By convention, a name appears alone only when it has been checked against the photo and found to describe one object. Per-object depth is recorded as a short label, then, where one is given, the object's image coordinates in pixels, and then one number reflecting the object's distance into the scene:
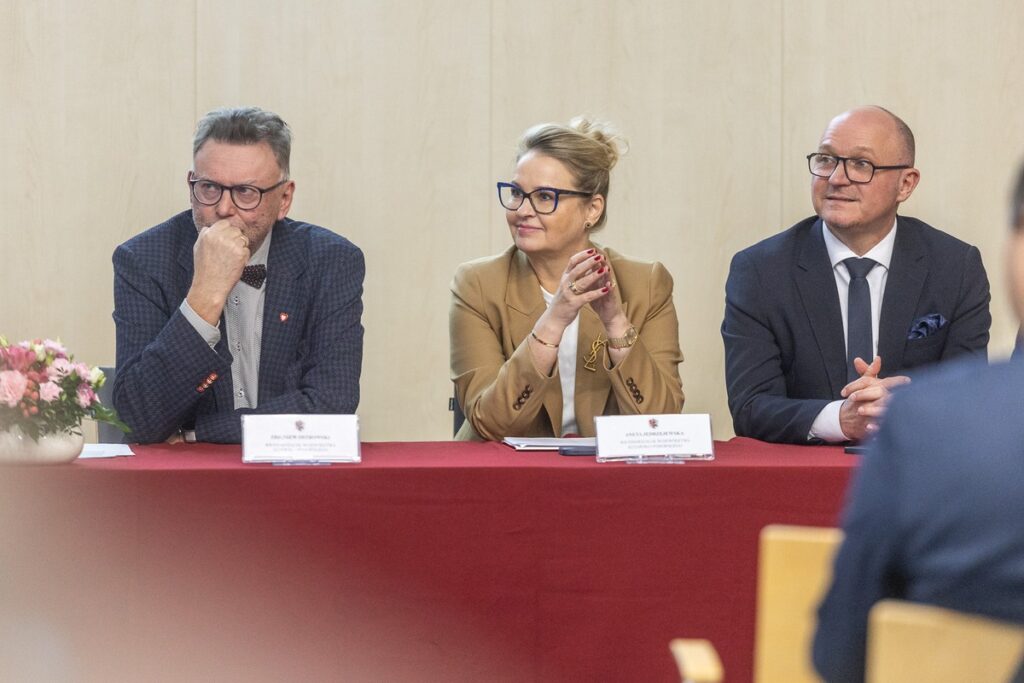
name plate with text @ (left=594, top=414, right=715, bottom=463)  4.96
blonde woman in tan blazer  6.09
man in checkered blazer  5.80
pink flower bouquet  4.64
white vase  4.65
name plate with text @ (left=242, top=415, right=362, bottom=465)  4.79
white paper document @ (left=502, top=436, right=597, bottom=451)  5.30
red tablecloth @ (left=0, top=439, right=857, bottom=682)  4.49
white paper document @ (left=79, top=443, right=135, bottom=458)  5.04
